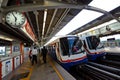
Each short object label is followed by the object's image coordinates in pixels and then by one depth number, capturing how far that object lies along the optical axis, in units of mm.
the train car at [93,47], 4906
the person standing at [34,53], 5224
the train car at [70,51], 3667
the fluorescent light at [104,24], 6062
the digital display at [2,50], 3756
